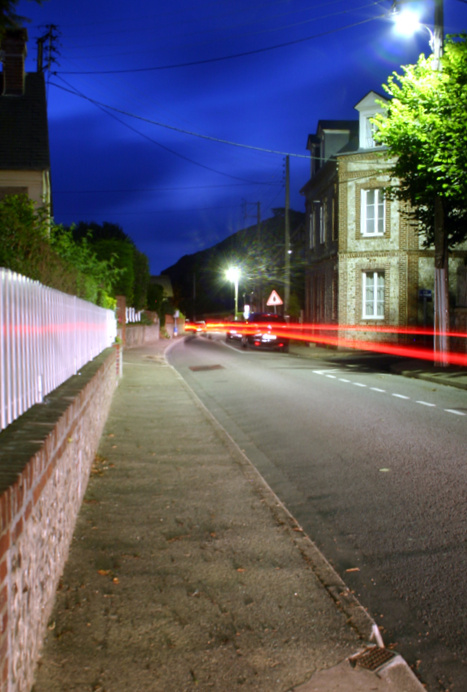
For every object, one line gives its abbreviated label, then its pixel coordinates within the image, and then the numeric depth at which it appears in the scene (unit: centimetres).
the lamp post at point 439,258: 1911
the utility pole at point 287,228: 3725
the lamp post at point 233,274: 6732
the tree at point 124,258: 3322
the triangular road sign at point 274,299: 3822
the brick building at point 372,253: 3294
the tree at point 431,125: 1641
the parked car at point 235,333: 4346
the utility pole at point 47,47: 3681
